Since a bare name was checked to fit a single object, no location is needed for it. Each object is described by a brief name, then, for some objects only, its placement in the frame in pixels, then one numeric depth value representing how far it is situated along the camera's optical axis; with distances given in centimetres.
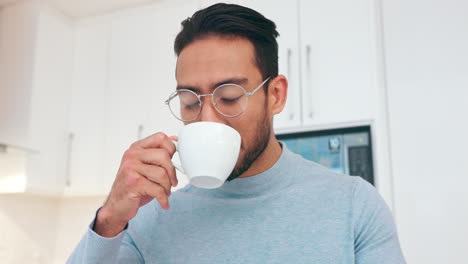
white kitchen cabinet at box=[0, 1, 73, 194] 245
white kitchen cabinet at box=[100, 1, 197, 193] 248
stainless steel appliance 198
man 76
